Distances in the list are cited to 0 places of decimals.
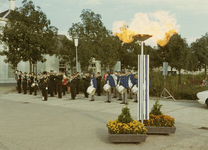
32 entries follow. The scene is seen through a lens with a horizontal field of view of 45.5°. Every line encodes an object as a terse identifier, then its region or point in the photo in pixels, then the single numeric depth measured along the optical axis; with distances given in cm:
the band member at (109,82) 1528
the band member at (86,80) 1811
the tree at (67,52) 3566
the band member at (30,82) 2133
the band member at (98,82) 1902
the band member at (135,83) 1485
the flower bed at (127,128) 614
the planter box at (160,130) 693
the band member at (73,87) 1672
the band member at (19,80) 2267
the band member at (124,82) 1398
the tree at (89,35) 3309
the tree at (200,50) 4766
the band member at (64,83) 2020
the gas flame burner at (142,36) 703
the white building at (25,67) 3794
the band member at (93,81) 1573
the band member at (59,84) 1775
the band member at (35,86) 2035
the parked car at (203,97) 1230
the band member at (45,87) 1639
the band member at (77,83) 2023
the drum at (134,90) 1447
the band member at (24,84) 2177
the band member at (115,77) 1780
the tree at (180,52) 2453
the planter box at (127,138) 612
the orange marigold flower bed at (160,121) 698
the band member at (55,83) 1850
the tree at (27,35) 2342
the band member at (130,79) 1554
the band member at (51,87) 1892
